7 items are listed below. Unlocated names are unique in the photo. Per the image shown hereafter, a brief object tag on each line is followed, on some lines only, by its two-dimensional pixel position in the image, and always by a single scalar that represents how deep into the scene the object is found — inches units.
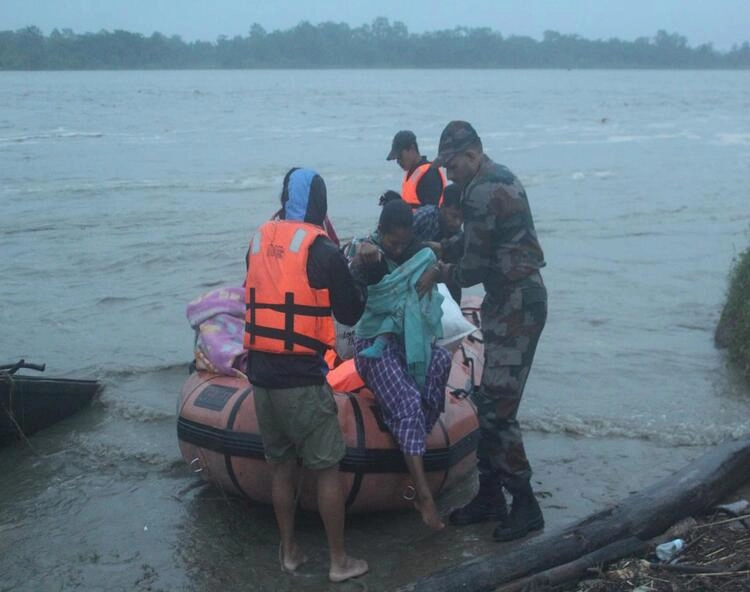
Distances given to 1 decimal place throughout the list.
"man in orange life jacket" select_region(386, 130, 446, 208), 297.3
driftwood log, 169.5
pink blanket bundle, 234.5
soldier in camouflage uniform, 192.1
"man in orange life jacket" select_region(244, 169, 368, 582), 177.8
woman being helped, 200.8
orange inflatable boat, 207.8
